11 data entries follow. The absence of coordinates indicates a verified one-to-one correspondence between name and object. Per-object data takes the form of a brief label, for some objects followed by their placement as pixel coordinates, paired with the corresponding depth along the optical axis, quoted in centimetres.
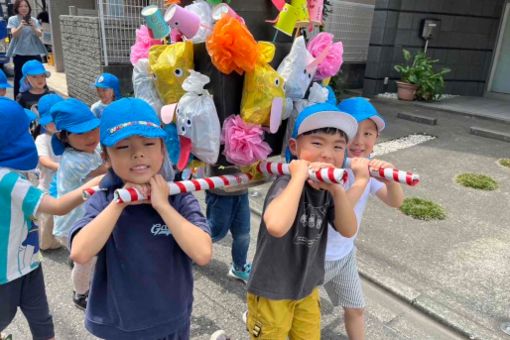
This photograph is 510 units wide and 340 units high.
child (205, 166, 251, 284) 281
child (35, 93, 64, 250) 321
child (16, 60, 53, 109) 489
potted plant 930
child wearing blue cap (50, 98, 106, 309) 271
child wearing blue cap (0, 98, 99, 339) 191
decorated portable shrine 196
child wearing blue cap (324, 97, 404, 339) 224
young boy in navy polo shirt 159
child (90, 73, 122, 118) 456
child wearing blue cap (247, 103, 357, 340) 188
